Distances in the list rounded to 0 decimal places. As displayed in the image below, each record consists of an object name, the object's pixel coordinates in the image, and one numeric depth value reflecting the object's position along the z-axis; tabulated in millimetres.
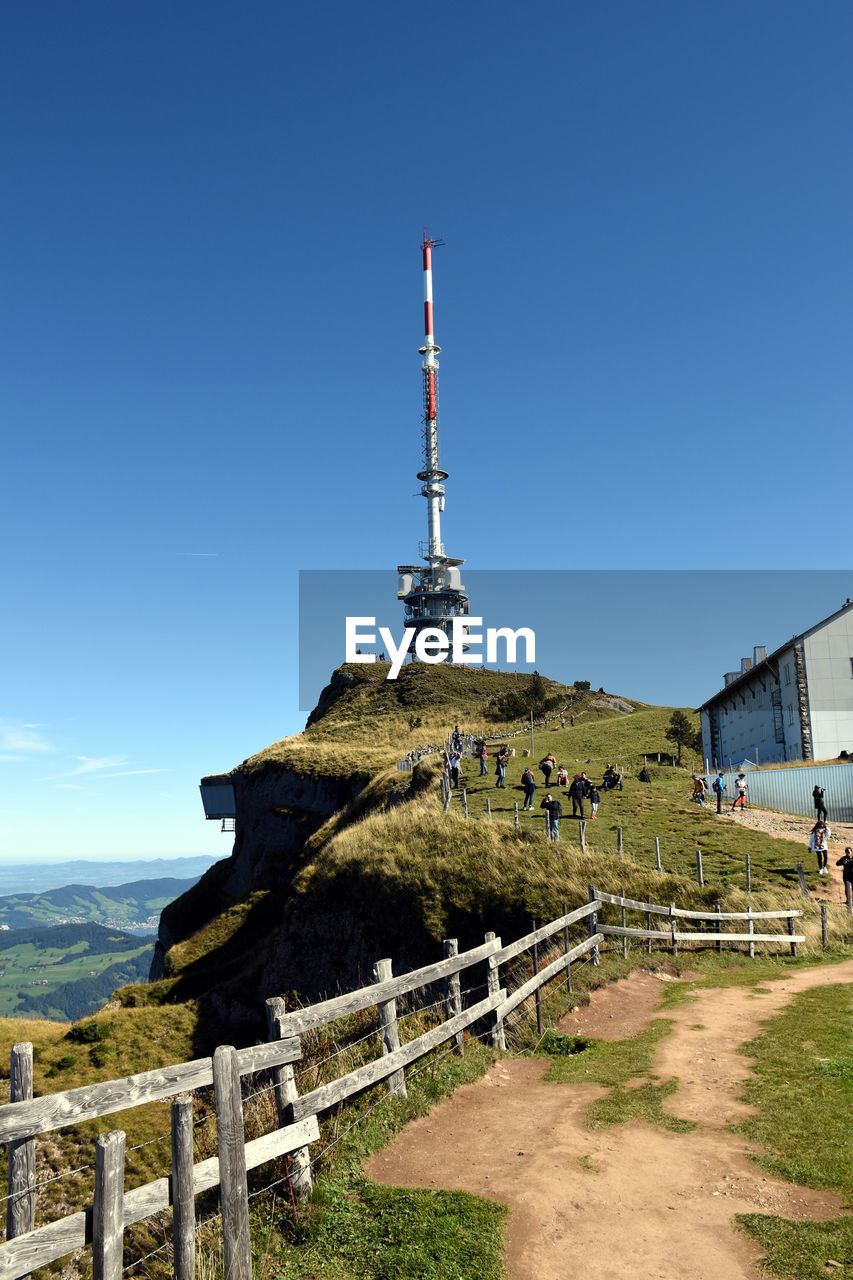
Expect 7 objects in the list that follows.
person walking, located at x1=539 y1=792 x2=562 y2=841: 31281
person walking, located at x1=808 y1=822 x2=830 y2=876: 27531
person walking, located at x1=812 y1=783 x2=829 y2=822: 30819
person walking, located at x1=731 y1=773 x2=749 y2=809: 40625
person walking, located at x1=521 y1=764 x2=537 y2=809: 36531
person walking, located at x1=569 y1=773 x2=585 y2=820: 34531
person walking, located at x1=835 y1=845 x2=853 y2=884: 23947
